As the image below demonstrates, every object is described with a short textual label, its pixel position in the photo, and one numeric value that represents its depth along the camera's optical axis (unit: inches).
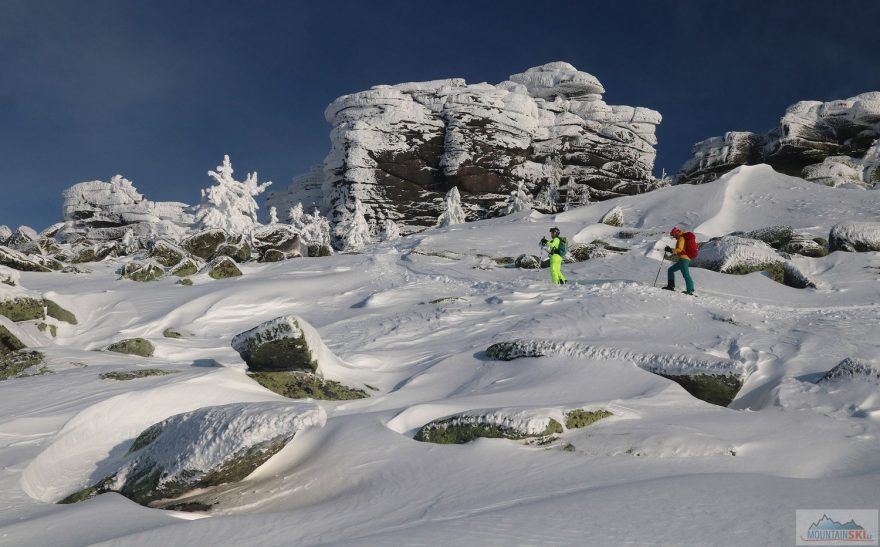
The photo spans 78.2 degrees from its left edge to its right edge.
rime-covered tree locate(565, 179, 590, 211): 3097.2
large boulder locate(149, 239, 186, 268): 936.9
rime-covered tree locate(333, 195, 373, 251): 1722.4
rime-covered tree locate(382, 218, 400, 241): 2004.4
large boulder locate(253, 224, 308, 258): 1179.3
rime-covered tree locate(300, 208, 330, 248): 1876.2
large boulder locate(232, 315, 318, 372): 298.0
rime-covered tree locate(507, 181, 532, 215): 2076.8
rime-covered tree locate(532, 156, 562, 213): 2974.9
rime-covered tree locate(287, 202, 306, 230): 2297.0
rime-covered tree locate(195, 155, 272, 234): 1446.9
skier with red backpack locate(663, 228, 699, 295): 522.3
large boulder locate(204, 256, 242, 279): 847.1
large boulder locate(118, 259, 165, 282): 826.8
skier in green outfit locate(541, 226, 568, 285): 625.3
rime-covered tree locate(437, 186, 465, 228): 2226.9
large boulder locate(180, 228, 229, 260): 1093.1
